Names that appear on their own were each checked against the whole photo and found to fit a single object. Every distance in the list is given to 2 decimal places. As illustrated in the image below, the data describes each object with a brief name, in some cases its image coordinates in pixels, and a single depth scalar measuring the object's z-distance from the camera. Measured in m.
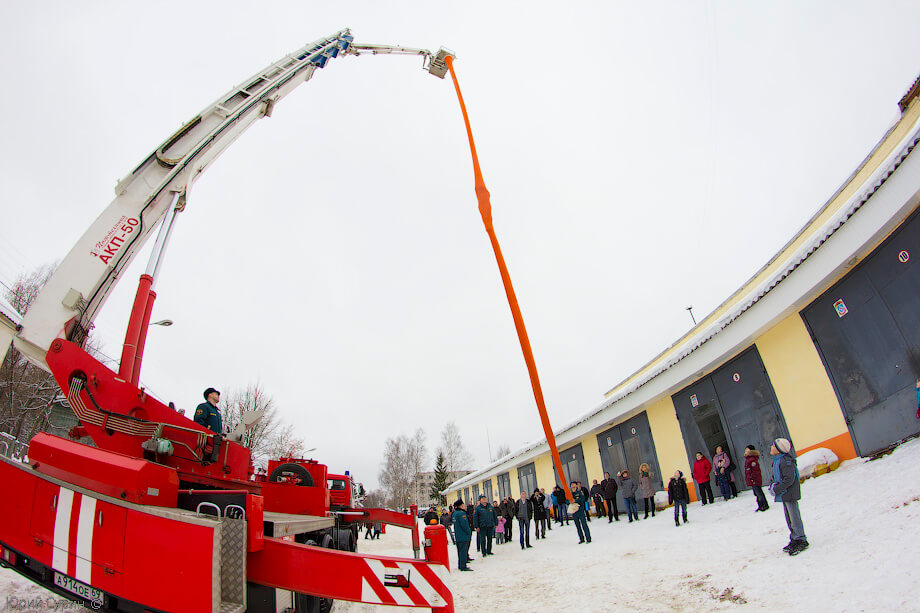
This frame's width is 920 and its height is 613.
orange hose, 4.02
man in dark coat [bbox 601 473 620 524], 14.77
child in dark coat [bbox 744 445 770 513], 9.01
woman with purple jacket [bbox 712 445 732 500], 11.61
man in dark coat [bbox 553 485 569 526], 16.16
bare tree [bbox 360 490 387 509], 89.19
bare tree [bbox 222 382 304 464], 31.75
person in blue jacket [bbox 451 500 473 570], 10.95
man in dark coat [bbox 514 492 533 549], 13.55
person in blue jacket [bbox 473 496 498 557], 13.35
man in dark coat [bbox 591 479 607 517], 16.00
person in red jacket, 11.74
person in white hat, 5.87
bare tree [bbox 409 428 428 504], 70.44
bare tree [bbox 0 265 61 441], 21.12
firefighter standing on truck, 5.60
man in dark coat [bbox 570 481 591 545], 11.40
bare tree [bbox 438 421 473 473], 66.56
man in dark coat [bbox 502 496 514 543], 17.99
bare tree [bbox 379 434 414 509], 68.38
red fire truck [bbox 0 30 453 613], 2.84
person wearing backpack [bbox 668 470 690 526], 10.79
